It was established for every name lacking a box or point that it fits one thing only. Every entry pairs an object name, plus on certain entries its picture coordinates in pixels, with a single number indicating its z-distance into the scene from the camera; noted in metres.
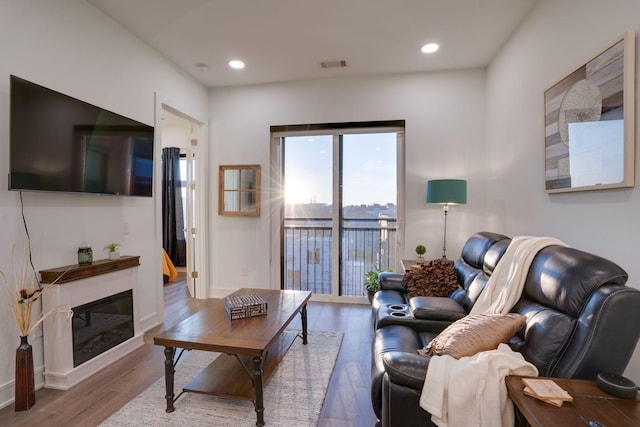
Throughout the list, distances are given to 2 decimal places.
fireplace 2.13
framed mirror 4.20
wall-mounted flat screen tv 1.92
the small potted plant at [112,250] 2.64
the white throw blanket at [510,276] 1.67
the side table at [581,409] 0.92
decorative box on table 2.15
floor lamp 3.26
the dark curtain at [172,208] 5.76
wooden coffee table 1.76
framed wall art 1.52
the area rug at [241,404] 1.82
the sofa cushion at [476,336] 1.34
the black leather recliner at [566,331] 1.12
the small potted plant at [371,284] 3.61
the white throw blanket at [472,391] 1.12
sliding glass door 4.09
